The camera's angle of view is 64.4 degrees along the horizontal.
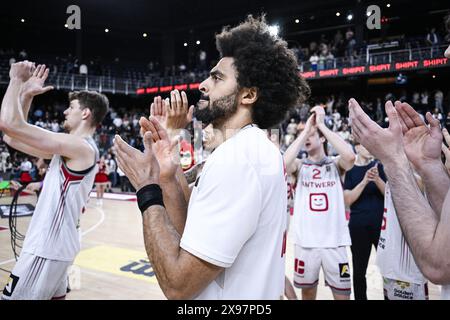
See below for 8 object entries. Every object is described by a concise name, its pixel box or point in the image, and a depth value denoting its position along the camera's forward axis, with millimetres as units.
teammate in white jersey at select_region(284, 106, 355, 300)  3223
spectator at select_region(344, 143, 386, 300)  3279
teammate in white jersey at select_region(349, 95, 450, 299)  1249
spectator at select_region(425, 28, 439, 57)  14625
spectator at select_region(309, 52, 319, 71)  18406
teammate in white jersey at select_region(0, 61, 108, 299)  2342
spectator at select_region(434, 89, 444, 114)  14627
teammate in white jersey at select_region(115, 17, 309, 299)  1212
